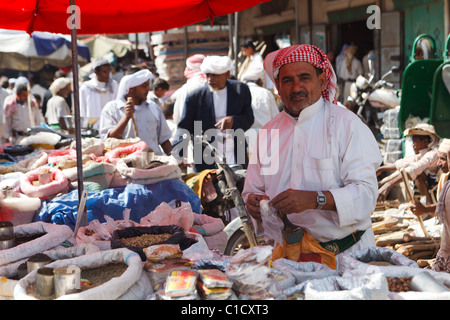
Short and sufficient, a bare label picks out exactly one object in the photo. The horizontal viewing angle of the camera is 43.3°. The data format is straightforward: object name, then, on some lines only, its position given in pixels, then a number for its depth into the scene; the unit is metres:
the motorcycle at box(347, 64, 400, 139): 8.58
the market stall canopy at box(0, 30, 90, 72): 11.13
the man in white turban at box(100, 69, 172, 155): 5.26
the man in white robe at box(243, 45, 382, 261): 2.38
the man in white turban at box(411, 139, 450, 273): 3.25
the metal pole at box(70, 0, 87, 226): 2.97
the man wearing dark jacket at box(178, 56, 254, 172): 5.62
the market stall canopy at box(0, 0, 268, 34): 3.65
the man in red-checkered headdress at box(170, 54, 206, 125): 7.01
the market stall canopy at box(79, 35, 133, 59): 17.09
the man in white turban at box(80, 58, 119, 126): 7.82
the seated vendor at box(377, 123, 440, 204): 5.52
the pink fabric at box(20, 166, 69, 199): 3.83
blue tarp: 3.65
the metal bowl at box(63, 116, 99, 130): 6.21
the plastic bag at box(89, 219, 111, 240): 2.53
